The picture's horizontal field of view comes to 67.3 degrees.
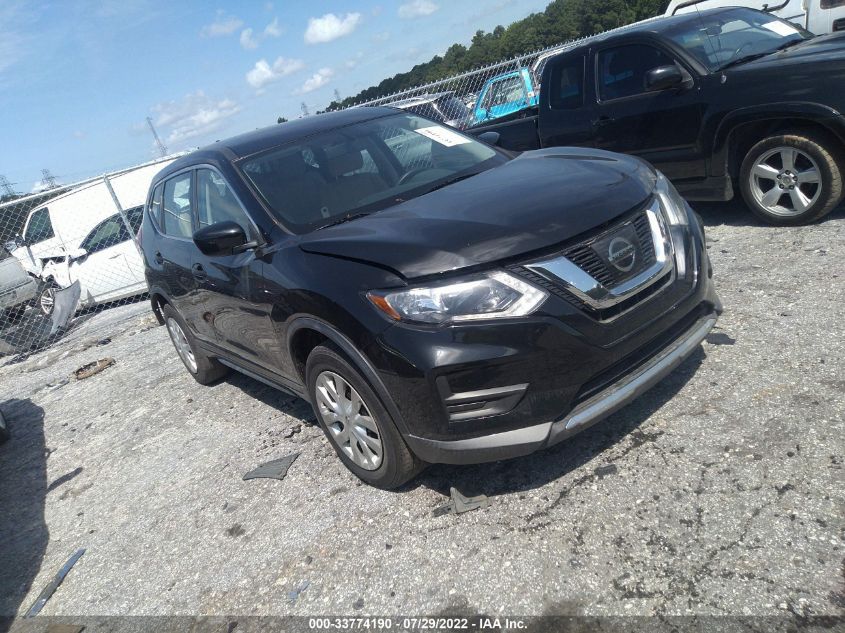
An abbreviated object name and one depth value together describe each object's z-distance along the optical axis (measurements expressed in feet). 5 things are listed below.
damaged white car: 34.53
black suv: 8.48
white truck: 27.66
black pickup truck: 15.90
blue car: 45.06
